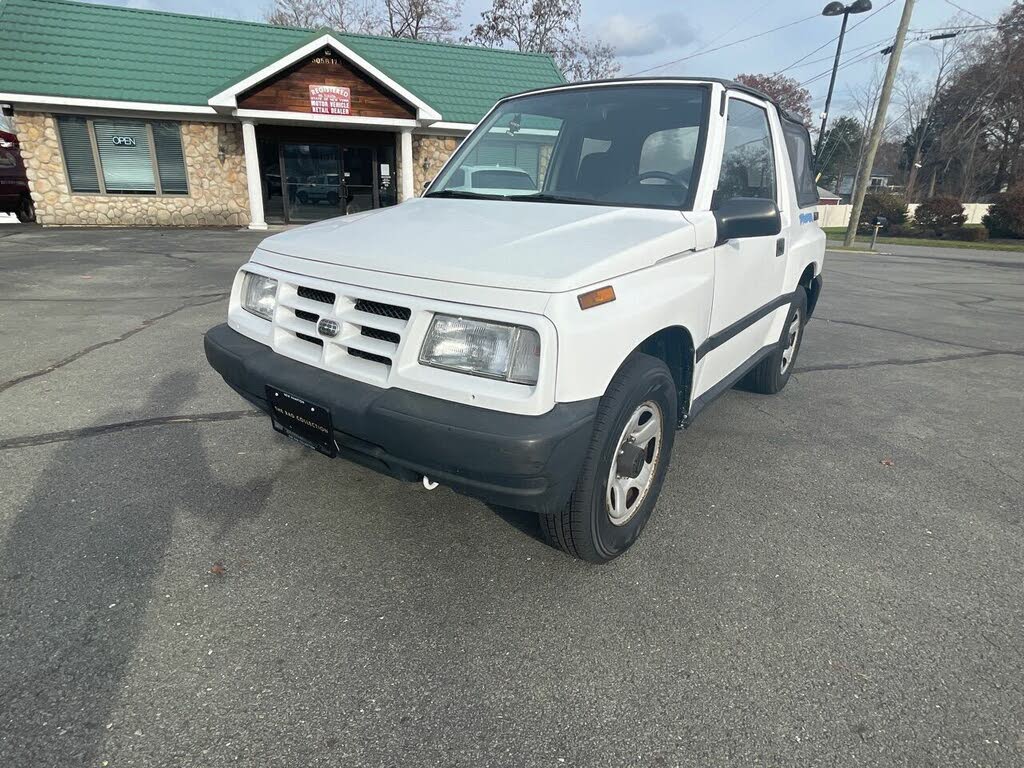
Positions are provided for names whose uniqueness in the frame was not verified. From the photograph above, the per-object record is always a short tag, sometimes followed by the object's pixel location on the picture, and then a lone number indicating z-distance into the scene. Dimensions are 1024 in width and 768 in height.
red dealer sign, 16.42
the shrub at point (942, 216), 29.58
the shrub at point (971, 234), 28.31
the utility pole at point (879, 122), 17.48
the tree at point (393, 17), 35.22
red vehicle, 16.70
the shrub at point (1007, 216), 28.03
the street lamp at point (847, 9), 22.58
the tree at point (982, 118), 38.78
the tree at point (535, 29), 36.22
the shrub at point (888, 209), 31.05
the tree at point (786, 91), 57.48
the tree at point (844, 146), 67.75
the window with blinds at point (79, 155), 15.75
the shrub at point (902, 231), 30.77
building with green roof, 15.44
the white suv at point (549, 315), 1.98
